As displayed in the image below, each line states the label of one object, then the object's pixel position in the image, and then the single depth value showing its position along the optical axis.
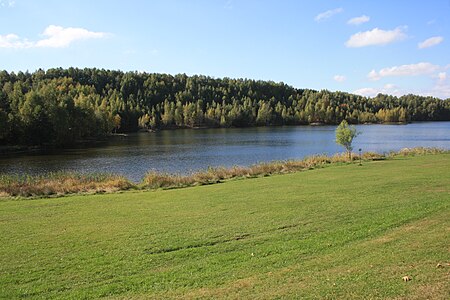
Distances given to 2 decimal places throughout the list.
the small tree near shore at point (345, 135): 44.03
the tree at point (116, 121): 128.93
